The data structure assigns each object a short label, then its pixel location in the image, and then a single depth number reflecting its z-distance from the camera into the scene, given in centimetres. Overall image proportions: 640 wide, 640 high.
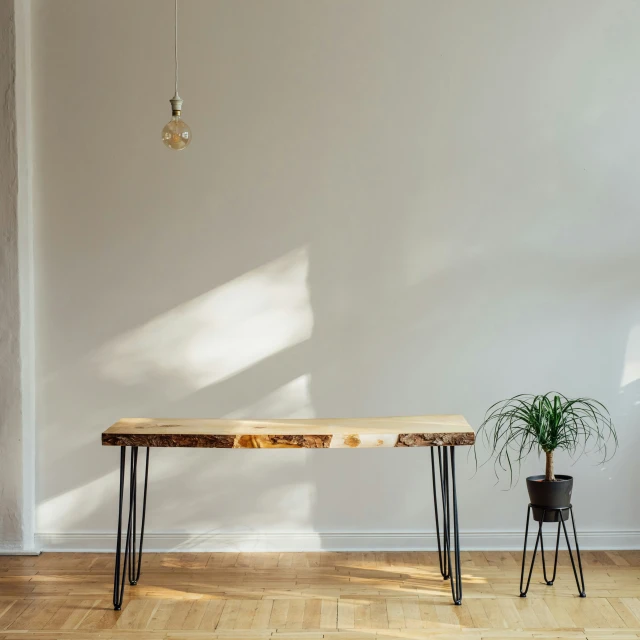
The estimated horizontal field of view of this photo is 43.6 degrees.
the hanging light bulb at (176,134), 294
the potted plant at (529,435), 407
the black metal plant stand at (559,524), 344
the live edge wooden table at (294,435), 319
